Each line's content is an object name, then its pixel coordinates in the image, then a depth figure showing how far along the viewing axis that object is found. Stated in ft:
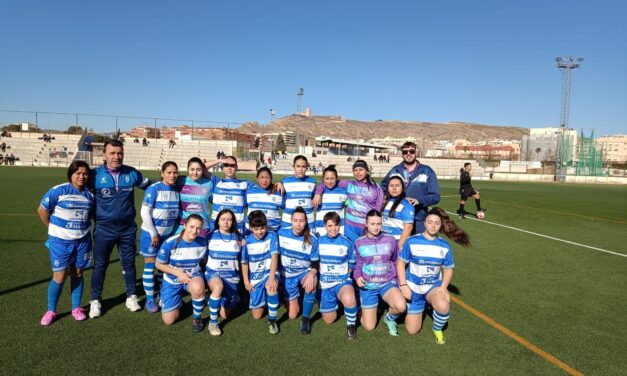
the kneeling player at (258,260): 14.79
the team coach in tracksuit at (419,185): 17.02
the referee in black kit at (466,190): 42.32
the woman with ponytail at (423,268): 13.93
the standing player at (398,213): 15.99
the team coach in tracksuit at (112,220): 14.57
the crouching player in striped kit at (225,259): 14.69
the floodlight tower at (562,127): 148.49
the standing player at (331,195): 17.78
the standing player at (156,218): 15.20
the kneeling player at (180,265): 14.14
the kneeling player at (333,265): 14.60
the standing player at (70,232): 13.56
